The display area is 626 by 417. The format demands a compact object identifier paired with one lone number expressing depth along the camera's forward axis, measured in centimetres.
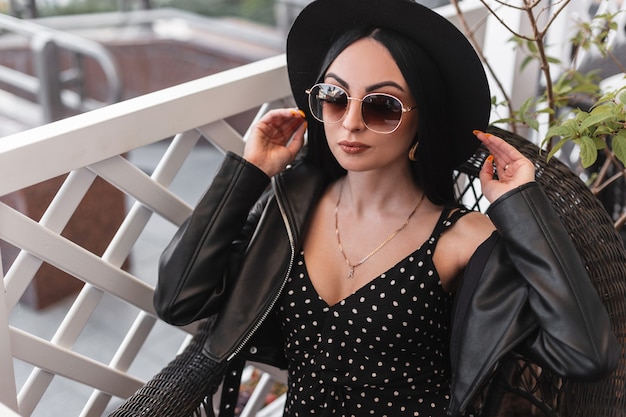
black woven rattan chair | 130
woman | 120
